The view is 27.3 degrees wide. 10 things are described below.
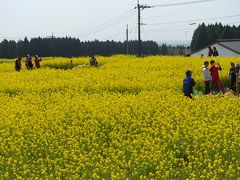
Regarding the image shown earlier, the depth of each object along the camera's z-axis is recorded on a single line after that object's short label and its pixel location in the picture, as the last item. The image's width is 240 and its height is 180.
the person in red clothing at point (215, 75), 20.70
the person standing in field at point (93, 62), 34.63
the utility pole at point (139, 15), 54.78
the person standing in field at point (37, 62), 34.06
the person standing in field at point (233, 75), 21.14
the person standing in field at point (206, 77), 20.55
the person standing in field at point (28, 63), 33.78
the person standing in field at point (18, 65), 32.98
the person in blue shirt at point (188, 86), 18.17
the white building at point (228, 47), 56.60
